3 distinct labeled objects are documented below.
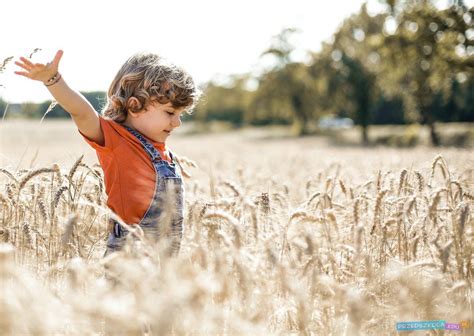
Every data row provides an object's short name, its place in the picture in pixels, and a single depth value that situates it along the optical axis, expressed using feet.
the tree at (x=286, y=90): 152.60
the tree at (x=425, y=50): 73.56
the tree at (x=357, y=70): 120.26
